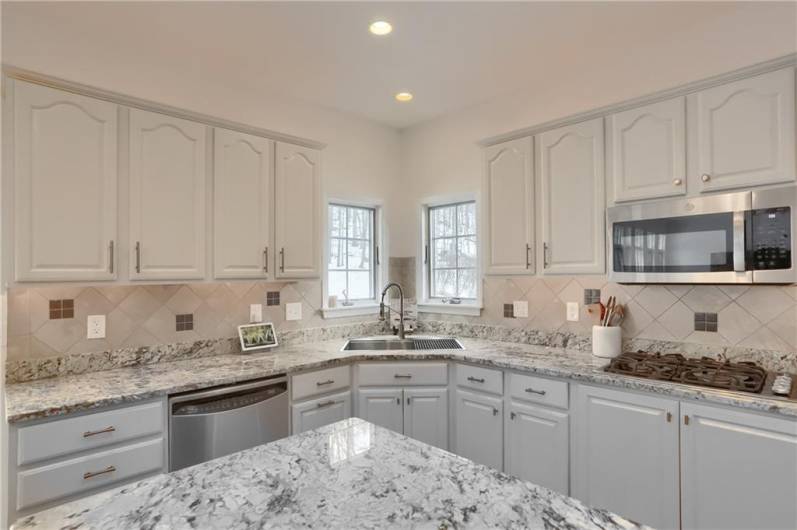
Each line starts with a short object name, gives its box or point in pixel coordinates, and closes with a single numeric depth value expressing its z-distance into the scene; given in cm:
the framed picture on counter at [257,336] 277
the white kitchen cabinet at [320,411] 243
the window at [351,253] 347
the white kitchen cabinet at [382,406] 269
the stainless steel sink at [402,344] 300
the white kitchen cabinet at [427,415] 270
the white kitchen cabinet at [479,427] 248
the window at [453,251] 347
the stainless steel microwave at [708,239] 179
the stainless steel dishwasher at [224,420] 196
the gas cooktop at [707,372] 174
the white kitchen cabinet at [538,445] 221
